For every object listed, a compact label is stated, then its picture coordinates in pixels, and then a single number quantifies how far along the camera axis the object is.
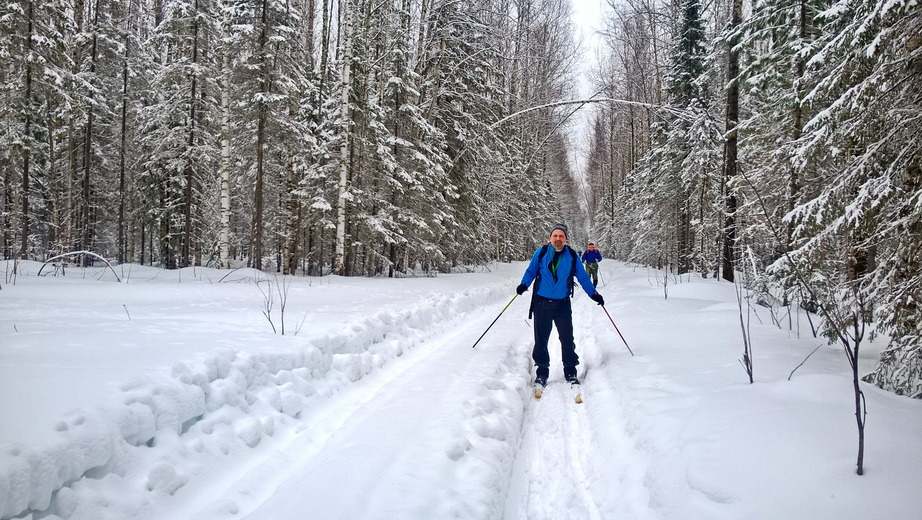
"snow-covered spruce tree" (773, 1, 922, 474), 4.04
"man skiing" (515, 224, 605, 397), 5.53
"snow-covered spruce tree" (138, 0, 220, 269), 16.02
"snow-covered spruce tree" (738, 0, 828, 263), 9.90
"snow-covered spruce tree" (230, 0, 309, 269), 14.50
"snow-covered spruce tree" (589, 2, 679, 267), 21.84
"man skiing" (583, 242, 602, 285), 15.58
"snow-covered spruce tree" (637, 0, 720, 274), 15.60
